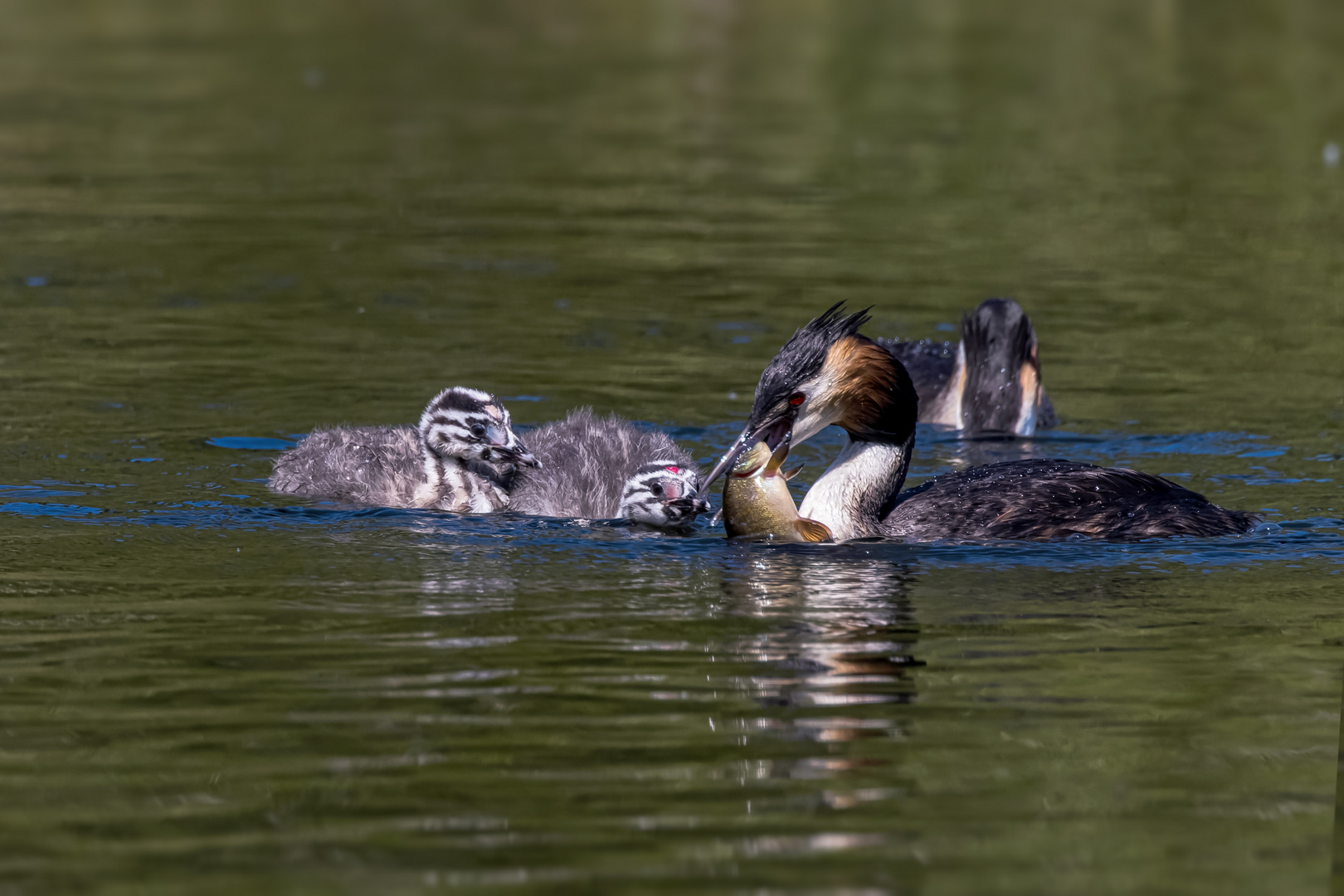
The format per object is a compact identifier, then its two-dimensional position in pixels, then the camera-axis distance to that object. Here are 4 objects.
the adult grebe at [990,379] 12.98
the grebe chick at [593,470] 10.52
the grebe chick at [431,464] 10.41
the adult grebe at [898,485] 9.31
